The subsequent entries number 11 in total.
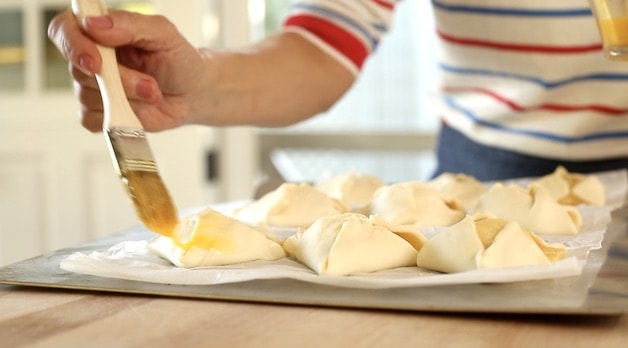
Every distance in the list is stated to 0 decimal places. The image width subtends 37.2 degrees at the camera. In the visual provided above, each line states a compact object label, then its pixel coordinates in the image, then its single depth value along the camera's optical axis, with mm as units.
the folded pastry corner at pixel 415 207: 1158
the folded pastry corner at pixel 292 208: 1201
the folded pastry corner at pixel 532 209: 1125
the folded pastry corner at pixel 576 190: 1327
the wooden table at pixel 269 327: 682
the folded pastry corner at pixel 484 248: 855
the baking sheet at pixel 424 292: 737
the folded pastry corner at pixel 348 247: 860
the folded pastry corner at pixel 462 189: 1330
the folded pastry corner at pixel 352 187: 1373
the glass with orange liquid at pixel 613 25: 940
